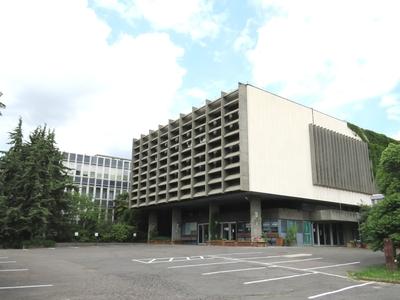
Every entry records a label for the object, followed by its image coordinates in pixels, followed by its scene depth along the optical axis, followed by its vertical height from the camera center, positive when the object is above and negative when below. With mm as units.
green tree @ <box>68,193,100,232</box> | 54103 +3908
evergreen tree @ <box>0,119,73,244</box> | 41062 +5732
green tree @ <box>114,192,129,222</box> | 68625 +6120
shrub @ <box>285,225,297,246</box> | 42238 +823
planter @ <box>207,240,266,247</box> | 39188 +22
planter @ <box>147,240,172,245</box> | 57050 +93
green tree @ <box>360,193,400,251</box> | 17734 +951
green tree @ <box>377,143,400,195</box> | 19375 +3666
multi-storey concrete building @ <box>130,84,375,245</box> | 44281 +8527
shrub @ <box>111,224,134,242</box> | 57681 +1458
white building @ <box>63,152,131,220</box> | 80250 +13628
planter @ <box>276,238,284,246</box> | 41466 +227
